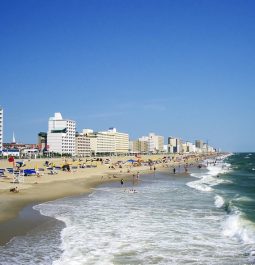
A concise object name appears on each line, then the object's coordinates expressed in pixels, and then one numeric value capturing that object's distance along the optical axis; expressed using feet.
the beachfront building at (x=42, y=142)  527.72
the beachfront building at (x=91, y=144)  554.05
